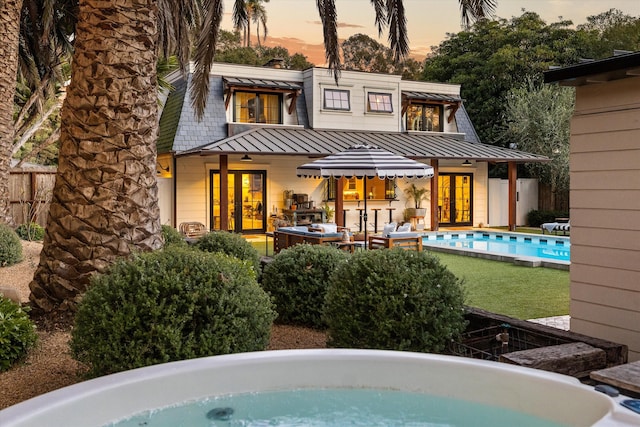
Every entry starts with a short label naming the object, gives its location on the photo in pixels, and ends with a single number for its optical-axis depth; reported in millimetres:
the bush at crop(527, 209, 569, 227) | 25344
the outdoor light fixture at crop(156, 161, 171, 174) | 21452
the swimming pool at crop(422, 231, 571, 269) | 13307
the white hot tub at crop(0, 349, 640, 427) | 3488
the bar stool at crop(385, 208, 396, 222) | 22531
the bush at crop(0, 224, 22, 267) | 10789
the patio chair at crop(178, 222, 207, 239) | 17550
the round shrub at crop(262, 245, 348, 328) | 6637
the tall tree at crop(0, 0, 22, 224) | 11617
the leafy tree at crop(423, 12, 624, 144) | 31172
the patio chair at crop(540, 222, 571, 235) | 20097
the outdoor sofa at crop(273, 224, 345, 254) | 13375
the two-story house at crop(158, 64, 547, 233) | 20594
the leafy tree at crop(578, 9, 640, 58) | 31875
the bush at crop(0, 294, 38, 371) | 4805
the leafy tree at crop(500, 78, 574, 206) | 26141
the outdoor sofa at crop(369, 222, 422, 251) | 13612
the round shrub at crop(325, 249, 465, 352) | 4879
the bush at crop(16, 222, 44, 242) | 15438
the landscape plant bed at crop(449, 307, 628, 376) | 4828
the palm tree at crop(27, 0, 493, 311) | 5945
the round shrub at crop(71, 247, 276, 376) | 4203
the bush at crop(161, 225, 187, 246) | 9969
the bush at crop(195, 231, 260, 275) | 7953
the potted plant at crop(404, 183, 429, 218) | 24516
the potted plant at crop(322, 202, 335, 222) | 22062
